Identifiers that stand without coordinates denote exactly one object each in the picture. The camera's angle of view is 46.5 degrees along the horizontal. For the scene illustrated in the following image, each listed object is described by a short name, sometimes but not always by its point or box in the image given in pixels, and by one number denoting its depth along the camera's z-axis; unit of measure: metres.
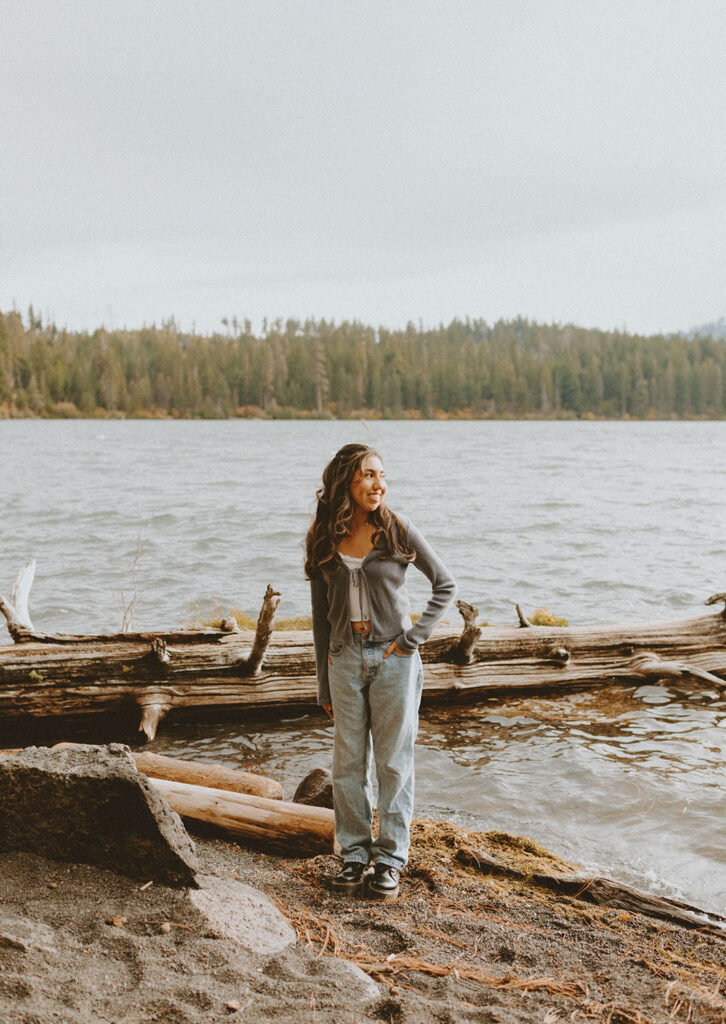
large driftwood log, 7.79
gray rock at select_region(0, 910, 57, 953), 3.19
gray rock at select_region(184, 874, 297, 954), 3.58
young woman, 4.43
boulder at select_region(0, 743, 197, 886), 3.91
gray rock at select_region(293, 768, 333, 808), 5.68
